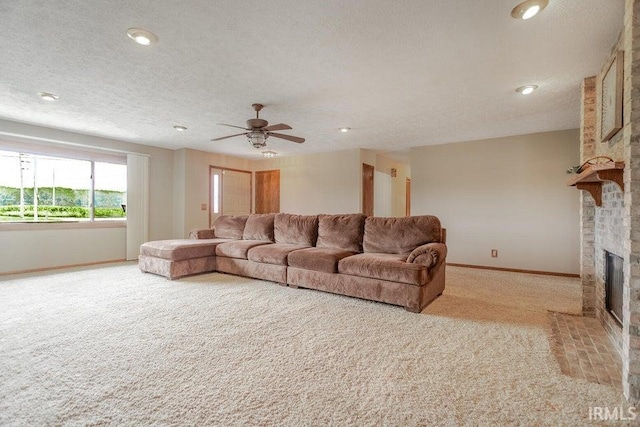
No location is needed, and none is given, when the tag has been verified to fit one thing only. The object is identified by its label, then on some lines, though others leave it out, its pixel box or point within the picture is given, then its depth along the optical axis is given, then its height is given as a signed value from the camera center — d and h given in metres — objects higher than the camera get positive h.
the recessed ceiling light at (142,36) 2.13 +1.33
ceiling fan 3.46 +1.00
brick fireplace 1.60 -0.01
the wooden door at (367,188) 6.25 +0.55
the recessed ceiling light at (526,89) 3.07 +1.37
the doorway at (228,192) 7.00 +0.50
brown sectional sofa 3.02 -0.54
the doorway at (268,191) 7.46 +0.55
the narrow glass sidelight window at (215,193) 6.93 +0.44
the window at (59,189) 4.64 +0.38
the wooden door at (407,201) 8.72 +0.38
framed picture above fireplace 2.00 +0.89
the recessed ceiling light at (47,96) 3.33 +1.34
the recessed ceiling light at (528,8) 1.80 +1.33
